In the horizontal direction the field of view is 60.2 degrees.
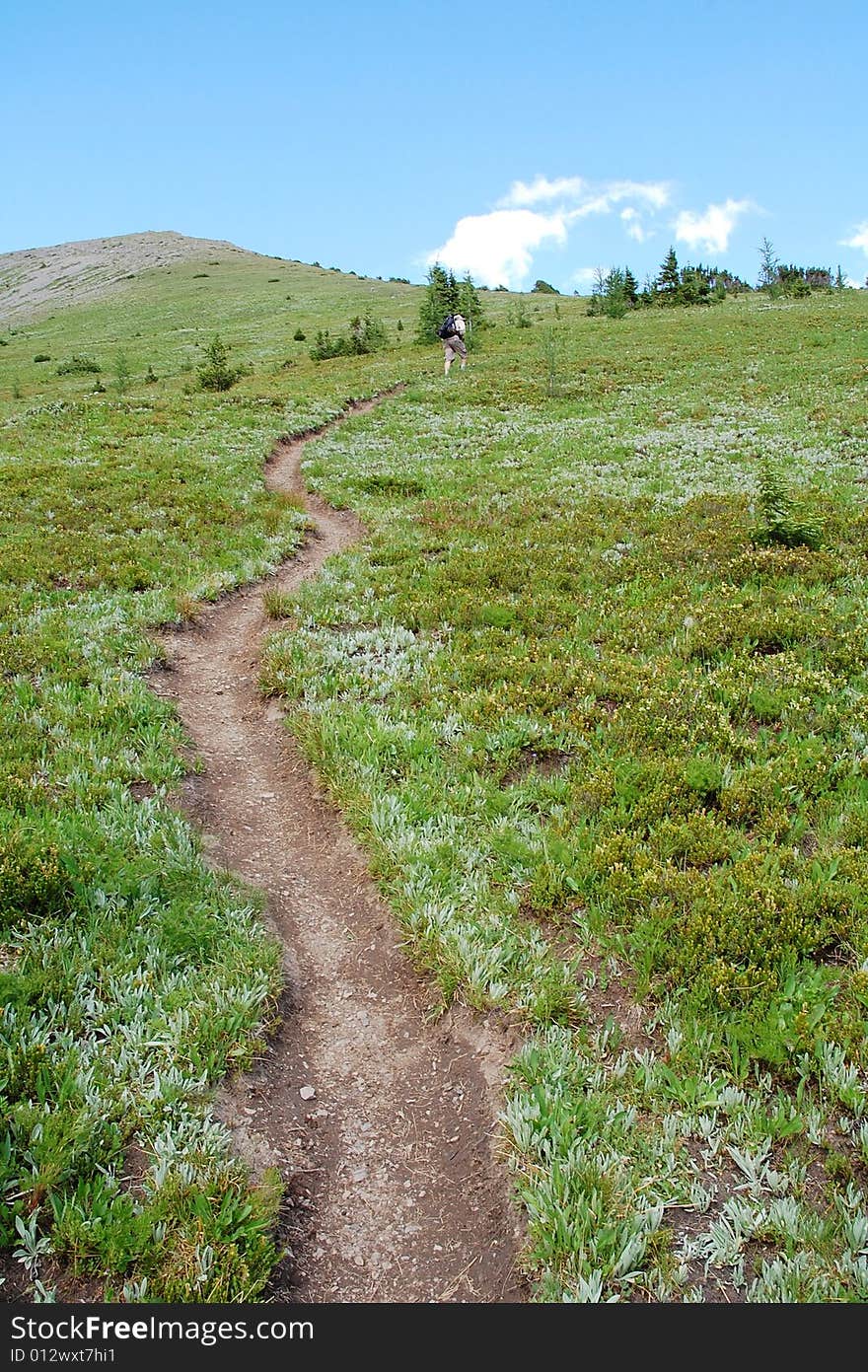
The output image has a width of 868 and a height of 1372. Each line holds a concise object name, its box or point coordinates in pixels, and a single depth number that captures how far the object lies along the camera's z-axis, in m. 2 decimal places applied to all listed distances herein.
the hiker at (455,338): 40.44
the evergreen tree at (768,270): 82.22
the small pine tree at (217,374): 38.97
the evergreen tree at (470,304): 52.62
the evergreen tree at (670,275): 73.04
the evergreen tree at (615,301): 59.94
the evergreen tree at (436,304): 51.56
